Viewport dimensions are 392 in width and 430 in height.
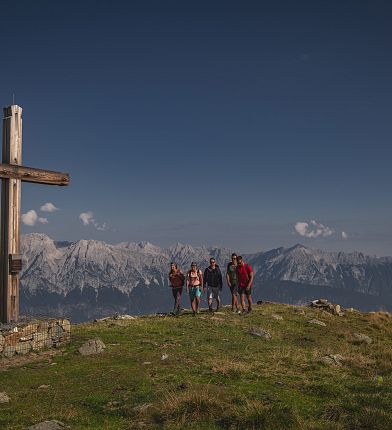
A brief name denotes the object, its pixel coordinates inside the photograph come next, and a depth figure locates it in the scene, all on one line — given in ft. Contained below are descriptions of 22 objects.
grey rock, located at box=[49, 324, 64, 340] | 51.34
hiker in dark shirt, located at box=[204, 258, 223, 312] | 83.71
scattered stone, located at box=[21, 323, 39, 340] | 47.98
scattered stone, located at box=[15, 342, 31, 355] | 46.88
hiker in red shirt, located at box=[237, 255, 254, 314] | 76.28
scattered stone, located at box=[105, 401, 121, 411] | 29.49
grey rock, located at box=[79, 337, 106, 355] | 48.19
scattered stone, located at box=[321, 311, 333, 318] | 87.72
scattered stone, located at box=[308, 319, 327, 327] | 74.15
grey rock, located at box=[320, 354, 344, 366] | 44.34
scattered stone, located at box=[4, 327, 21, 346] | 46.00
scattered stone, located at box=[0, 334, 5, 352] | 45.32
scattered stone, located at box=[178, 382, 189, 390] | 32.94
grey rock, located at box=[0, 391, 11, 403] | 31.85
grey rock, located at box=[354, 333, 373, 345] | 60.94
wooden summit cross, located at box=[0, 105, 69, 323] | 49.80
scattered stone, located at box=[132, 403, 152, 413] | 28.20
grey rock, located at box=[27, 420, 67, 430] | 25.80
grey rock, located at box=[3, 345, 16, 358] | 45.65
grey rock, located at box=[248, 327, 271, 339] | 59.36
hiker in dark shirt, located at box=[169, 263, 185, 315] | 81.96
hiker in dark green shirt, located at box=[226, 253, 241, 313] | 79.53
